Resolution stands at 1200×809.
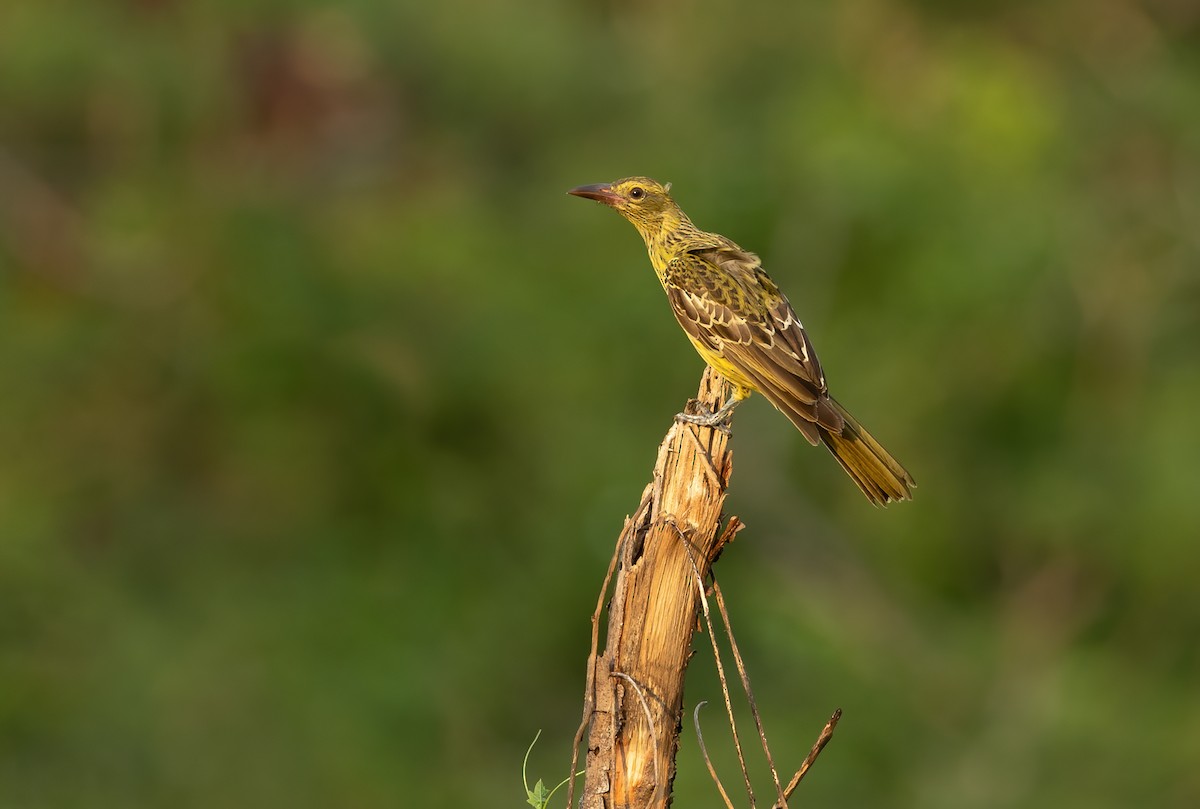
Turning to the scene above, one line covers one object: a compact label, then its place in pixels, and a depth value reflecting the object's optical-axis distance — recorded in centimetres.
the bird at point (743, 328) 891
